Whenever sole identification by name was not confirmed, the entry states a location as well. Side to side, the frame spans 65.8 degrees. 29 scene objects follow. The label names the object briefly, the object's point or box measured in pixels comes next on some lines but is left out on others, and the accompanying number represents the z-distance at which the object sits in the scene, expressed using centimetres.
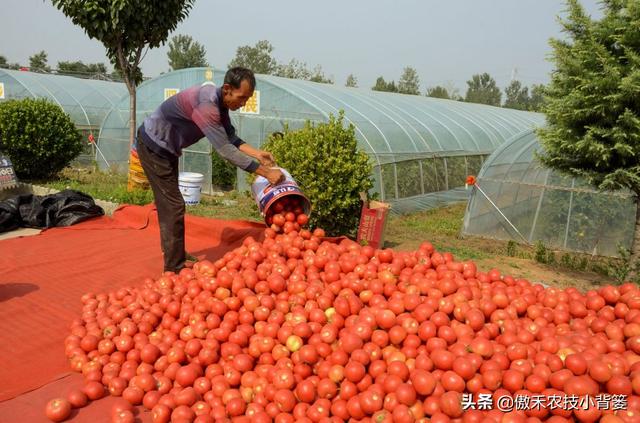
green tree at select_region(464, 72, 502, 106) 8275
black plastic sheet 750
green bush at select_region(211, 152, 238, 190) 1448
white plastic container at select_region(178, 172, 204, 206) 1128
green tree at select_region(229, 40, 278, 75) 5728
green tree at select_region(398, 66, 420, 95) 6700
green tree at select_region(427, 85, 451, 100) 6638
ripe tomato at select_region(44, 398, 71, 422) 290
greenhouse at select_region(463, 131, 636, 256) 916
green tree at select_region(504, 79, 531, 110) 8744
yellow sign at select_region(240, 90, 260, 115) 1339
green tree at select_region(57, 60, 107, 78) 6053
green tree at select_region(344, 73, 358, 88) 5655
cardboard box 720
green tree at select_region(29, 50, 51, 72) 6075
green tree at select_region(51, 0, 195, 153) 1015
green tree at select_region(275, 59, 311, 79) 5025
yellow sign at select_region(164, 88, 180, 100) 1473
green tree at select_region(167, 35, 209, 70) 5197
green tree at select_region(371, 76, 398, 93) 6120
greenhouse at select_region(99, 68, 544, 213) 1270
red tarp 337
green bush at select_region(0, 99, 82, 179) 1263
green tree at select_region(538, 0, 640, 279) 597
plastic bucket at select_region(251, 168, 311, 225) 510
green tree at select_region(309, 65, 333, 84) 4884
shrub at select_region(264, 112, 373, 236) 729
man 458
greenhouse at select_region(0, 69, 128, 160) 1989
